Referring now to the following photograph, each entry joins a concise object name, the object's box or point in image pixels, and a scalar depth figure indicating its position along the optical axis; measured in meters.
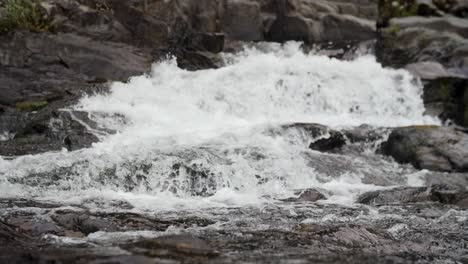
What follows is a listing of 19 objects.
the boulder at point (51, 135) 10.62
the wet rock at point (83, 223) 6.16
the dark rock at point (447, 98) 15.27
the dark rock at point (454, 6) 20.00
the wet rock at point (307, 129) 12.03
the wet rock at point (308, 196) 8.77
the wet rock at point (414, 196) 8.91
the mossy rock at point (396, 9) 20.33
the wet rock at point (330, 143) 12.03
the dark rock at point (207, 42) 16.81
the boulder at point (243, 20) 18.94
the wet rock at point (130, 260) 4.61
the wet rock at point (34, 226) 5.94
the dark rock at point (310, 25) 19.25
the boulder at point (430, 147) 11.56
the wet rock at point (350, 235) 5.93
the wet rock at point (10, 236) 5.34
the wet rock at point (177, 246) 5.04
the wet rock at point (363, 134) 12.45
